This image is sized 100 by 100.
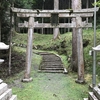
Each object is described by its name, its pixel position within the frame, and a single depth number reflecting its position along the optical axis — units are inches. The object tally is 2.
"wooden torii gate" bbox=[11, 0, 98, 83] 306.3
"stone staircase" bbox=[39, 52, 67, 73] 384.7
